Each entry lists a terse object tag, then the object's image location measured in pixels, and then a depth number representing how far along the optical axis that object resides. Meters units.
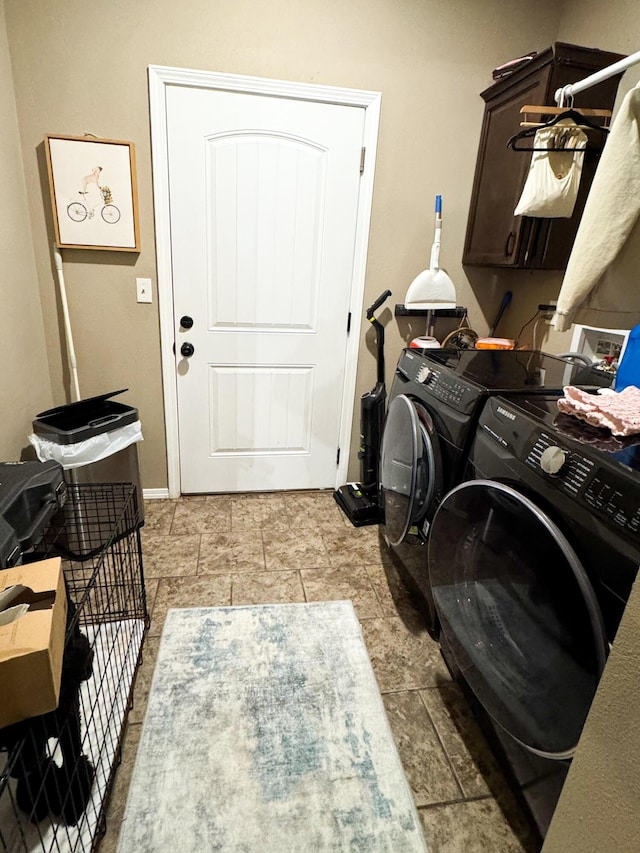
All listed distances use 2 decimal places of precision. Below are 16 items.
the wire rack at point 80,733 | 0.94
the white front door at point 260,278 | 2.13
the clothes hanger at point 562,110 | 1.54
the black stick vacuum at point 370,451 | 2.41
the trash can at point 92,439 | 1.96
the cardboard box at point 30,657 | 0.76
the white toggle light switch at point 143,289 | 2.24
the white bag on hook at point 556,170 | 1.55
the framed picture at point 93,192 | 2.00
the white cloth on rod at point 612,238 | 1.09
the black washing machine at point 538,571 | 0.83
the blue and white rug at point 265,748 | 1.11
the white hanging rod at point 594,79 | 1.15
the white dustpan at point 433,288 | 2.25
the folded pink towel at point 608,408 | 1.01
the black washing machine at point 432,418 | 1.42
